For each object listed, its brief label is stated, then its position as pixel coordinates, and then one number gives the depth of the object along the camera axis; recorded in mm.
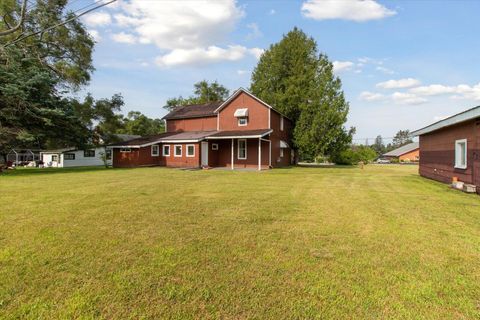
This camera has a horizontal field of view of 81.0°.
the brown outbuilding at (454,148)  10023
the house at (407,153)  60469
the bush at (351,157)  36500
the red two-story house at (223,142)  23516
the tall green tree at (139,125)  55191
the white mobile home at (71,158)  40312
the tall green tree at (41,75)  19094
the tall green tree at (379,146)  106356
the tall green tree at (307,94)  27438
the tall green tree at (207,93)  45778
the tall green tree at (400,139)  110350
